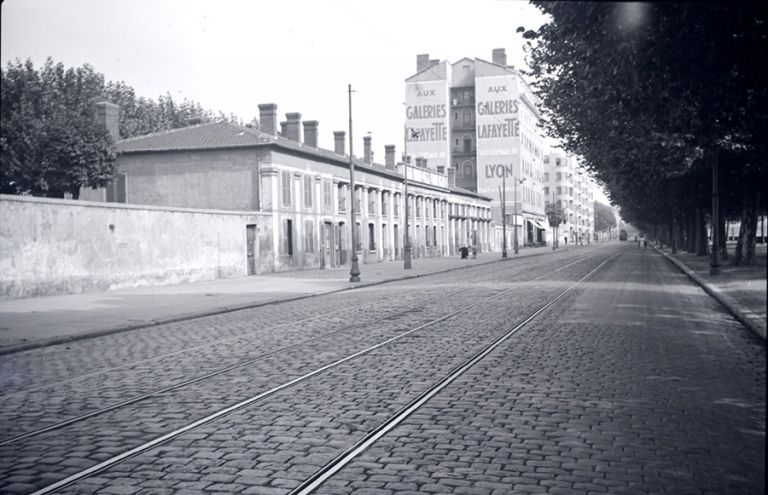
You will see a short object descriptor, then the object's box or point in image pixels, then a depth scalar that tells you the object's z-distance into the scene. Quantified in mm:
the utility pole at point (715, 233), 25453
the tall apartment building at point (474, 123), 94000
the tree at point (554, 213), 110988
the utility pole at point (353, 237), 28844
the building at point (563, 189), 152625
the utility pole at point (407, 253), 39125
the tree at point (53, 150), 41438
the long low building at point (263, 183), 38594
